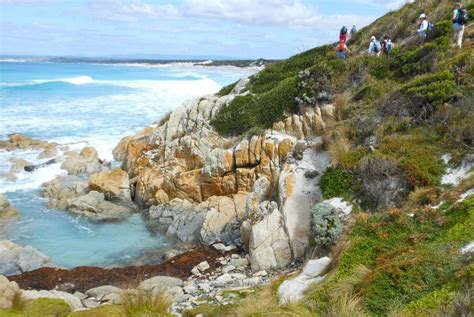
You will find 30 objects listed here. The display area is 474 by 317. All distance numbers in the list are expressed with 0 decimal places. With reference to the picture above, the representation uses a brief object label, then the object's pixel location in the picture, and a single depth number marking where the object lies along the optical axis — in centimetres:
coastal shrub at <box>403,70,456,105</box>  1260
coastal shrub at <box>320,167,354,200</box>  1189
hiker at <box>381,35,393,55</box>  1864
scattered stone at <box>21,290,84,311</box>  1043
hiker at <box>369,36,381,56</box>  1934
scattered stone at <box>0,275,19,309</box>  957
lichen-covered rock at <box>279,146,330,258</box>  1209
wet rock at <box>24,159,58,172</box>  2406
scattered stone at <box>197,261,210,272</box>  1310
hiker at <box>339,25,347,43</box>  2014
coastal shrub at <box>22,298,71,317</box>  832
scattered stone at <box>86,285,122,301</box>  1170
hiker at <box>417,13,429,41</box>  1744
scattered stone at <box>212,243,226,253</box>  1443
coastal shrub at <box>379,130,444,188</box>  1045
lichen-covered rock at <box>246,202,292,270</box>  1205
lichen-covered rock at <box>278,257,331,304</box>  786
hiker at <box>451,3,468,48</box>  1540
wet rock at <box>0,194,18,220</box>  1798
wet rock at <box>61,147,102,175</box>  2435
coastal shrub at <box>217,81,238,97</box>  2610
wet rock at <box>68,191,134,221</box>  1838
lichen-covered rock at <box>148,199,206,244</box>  1628
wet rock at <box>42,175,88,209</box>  1968
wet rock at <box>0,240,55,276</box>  1368
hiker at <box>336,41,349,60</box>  1947
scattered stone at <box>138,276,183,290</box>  1190
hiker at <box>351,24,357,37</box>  2659
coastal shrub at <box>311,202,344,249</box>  1069
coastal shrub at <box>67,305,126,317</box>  737
